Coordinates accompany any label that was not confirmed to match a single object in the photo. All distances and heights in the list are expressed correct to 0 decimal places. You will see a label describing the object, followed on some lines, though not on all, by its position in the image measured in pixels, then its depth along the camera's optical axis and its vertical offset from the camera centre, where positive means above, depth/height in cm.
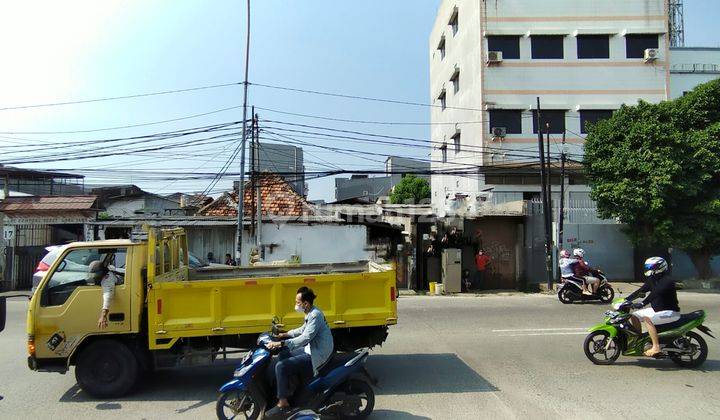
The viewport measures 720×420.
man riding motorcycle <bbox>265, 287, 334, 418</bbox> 524 -118
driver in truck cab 624 -60
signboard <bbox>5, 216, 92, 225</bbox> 2184 +50
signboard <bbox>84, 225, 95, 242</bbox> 2170 -4
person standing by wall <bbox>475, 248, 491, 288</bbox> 2020 -138
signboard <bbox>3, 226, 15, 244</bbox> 2139 -4
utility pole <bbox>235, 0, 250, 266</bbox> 1916 +258
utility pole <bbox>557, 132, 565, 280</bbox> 1984 +30
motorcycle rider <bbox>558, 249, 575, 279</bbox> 1533 -112
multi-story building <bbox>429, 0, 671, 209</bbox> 2908 +877
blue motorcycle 523 -158
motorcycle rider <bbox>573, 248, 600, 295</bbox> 1497 -129
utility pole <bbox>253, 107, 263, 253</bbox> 2045 +116
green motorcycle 728 -155
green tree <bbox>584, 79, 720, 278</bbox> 1777 +188
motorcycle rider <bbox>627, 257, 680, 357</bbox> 727 -99
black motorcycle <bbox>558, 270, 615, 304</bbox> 1505 -177
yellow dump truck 629 -96
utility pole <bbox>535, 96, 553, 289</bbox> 1919 +10
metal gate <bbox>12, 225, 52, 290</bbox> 2100 -71
